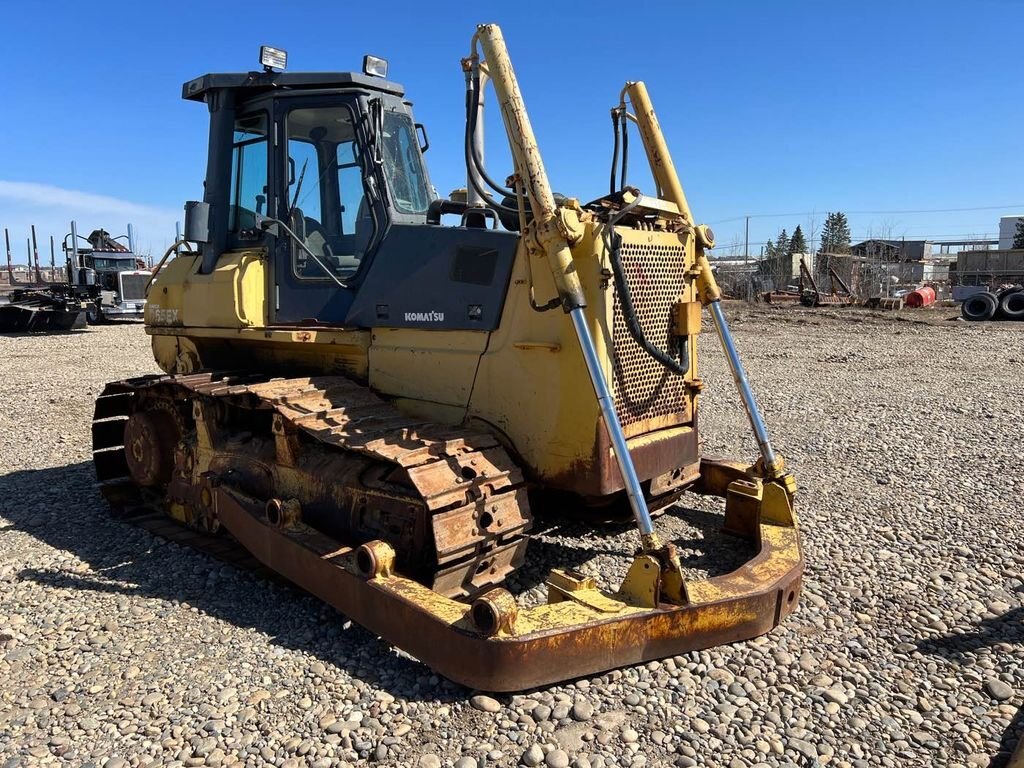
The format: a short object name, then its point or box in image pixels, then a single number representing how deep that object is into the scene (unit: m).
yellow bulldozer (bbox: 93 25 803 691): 3.68
